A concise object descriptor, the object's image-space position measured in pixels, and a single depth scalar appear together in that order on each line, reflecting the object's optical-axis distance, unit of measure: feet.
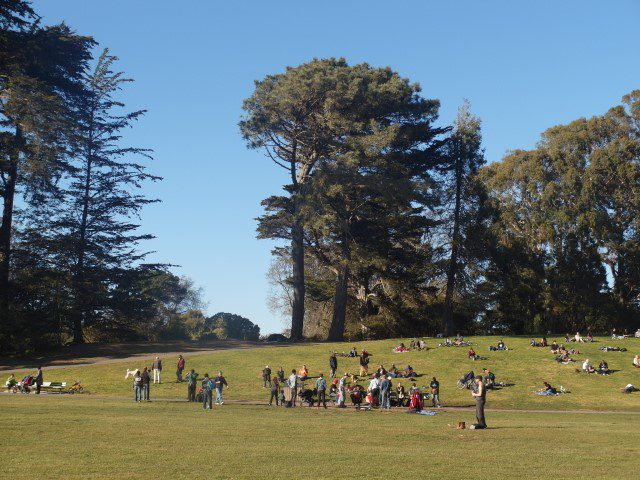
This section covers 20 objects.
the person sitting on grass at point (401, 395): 103.09
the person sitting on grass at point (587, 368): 127.54
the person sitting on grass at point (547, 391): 114.83
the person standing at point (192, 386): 100.00
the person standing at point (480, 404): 66.80
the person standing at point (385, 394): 96.63
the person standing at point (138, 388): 97.83
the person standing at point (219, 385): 96.55
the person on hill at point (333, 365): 124.47
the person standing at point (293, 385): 97.30
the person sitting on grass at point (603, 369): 126.21
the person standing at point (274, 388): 99.99
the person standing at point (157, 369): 120.98
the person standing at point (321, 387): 97.04
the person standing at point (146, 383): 98.35
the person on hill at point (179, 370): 122.11
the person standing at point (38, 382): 106.73
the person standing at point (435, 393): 102.17
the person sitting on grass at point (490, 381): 118.42
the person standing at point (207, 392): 87.10
